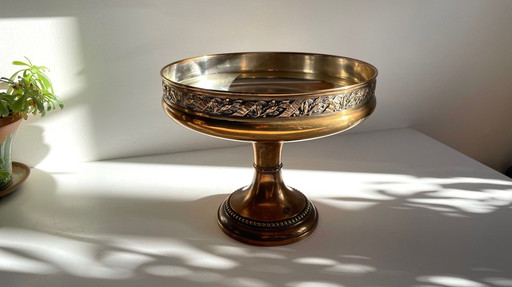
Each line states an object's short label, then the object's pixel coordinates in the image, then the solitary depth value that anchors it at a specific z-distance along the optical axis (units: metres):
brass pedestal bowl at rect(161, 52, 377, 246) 0.68
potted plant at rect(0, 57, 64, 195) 0.92
